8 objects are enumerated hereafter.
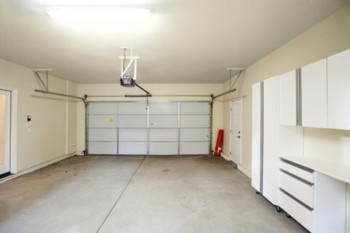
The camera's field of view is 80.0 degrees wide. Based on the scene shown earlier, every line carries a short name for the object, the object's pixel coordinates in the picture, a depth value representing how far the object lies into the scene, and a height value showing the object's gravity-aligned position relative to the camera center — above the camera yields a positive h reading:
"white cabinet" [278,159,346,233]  2.36 -0.96
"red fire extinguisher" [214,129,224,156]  7.64 -0.90
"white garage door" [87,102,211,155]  7.87 -0.34
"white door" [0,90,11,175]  4.79 -0.31
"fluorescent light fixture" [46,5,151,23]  2.36 +1.23
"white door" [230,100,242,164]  6.01 -0.37
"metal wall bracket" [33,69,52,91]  5.48 +1.15
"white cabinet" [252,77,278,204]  3.24 -0.32
